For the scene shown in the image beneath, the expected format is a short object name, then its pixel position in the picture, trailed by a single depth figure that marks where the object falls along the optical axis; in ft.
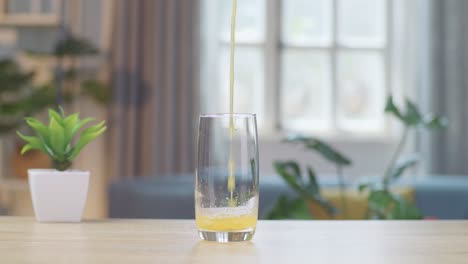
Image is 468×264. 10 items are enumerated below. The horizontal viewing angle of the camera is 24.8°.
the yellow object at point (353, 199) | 11.68
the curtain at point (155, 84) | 18.07
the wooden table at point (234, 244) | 3.42
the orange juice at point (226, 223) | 3.77
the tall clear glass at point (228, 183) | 3.77
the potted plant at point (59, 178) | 4.39
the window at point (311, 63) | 19.48
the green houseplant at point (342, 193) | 6.95
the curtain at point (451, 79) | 19.07
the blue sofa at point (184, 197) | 11.28
